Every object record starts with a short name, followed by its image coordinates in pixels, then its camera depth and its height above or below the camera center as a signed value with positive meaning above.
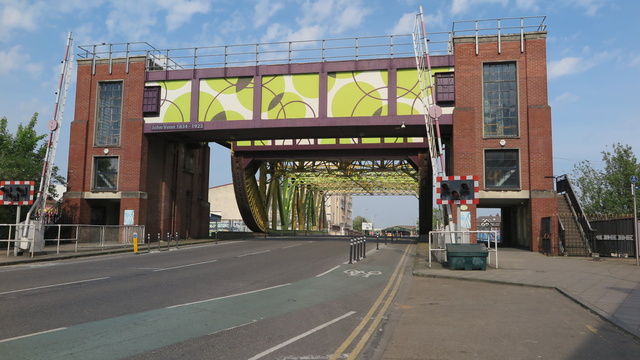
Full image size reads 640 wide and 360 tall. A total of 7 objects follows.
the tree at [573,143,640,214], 42.31 +3.68
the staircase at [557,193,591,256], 23.50 -0.51
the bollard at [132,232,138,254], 23.97 -1.26
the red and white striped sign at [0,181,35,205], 19.92 +1.00
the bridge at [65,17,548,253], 27.12 +7.49
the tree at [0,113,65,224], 26.42 +3.54
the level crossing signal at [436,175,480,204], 17.09 +1.19
